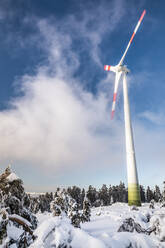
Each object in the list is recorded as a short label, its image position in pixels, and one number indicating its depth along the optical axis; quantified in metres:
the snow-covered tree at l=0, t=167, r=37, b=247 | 5.78
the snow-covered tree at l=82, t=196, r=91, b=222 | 36.71
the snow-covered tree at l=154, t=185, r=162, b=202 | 118.32
